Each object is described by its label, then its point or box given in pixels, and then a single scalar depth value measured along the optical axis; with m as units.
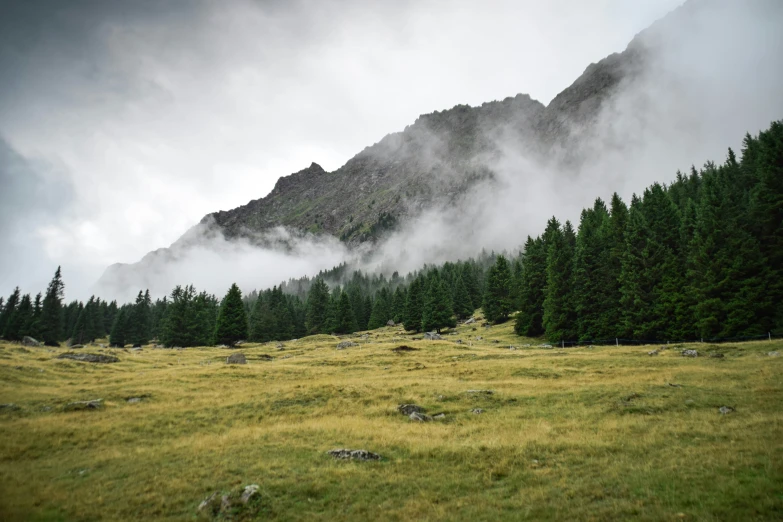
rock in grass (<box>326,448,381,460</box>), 16.67
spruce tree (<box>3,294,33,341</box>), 100.38
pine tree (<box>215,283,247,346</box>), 85.50
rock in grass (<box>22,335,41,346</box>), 75.44
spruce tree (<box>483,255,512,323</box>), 88.56
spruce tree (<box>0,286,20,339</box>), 113.09
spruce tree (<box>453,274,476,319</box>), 106.88
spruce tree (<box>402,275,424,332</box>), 96.88
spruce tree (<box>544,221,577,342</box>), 60.97
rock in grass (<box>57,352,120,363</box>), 48.91
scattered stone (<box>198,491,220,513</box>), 12.16
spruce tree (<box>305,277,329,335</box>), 112.06
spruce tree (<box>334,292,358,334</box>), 104.00
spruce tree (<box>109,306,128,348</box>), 110.19
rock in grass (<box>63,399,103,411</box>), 26.73
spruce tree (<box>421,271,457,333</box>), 89.81
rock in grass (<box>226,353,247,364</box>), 51.60
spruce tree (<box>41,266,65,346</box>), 101.25
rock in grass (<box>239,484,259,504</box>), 12.23
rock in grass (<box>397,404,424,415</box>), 25.24
